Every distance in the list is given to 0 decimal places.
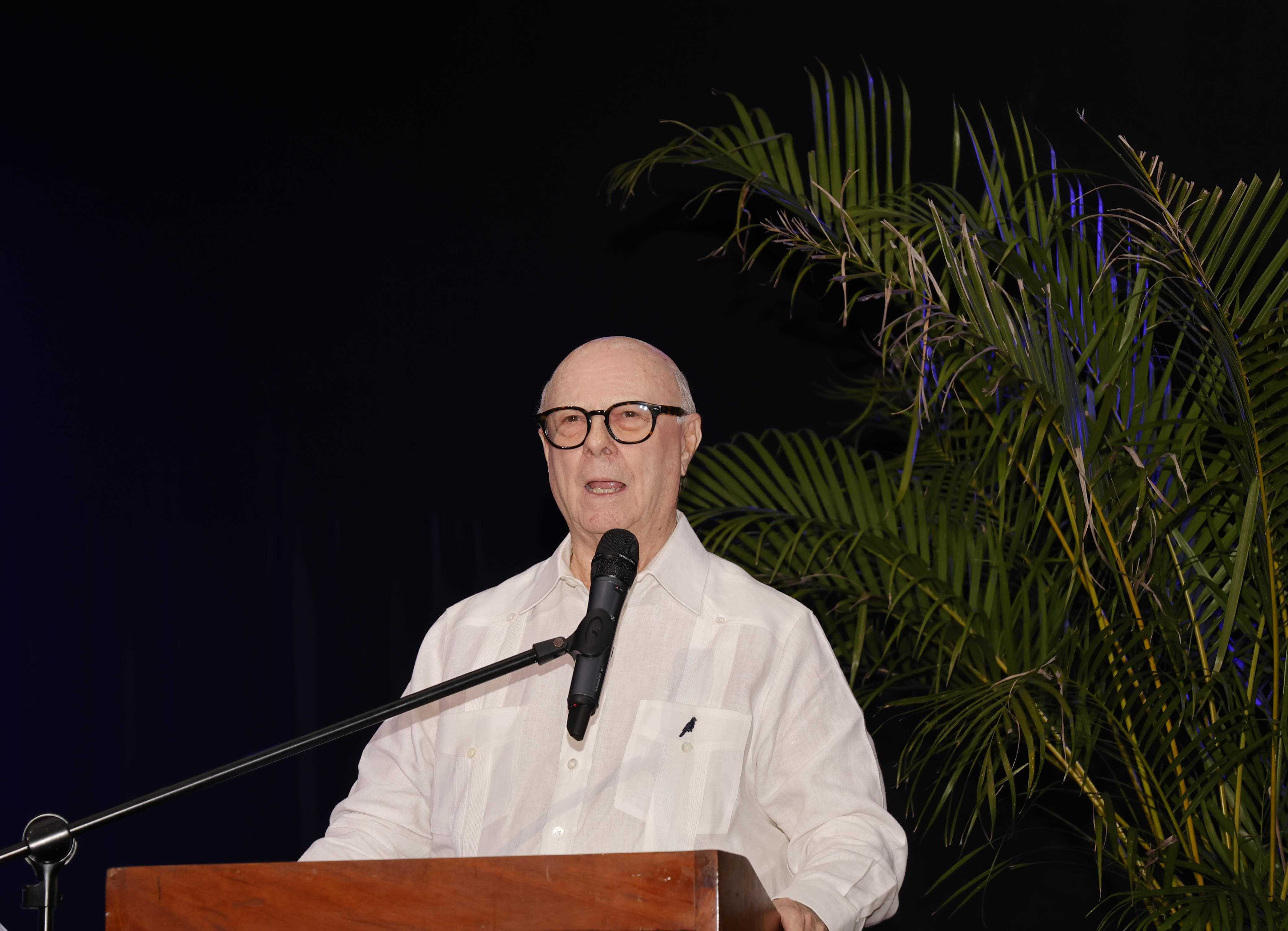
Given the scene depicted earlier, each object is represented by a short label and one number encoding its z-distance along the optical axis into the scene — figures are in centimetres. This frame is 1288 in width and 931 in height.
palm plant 471
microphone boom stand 401
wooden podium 392
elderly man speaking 438
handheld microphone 407
